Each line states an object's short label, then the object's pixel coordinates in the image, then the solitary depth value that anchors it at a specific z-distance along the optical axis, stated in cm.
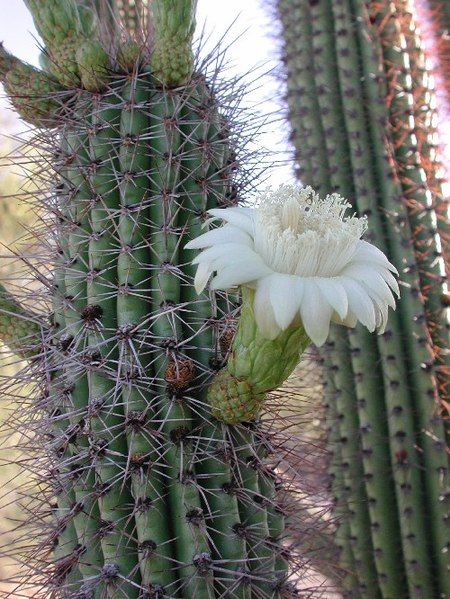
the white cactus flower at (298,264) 46
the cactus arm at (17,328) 58
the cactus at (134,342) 53
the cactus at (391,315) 82
